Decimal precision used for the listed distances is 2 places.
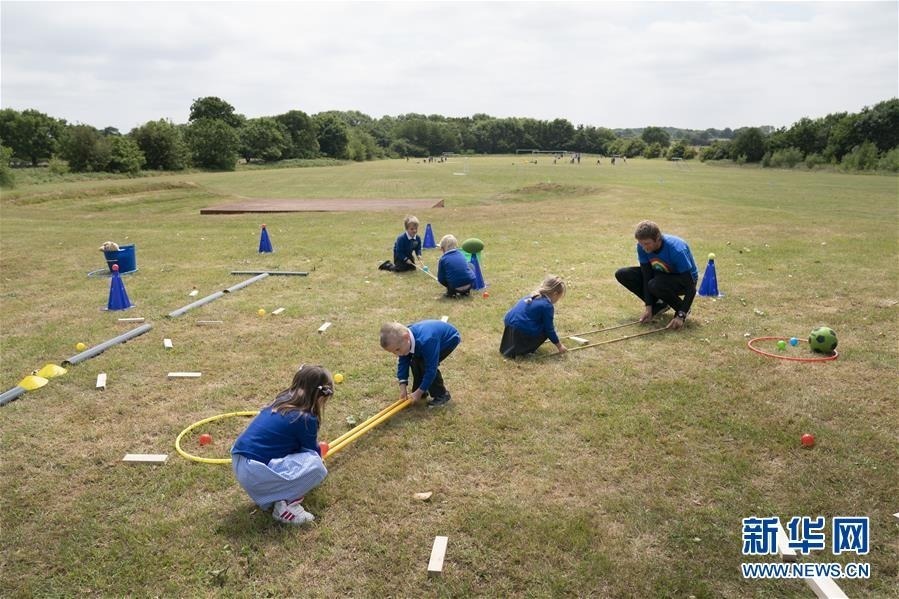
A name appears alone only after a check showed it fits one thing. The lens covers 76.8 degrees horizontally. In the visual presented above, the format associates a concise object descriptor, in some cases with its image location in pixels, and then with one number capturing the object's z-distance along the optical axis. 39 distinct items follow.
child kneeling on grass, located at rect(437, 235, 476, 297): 9.83
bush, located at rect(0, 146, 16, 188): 39.54
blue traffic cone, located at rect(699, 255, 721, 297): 9.80
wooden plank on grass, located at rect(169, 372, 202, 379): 6.88
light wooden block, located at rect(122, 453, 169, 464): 5.09
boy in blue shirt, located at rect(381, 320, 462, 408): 5.45
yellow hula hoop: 4.99
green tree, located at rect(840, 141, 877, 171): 59.06
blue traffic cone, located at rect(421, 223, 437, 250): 15.25
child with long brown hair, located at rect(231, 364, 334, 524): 4.20
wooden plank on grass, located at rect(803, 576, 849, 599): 3.46
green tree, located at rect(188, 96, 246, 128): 105.75
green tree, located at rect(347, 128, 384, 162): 119.00
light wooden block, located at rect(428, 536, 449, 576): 3.72
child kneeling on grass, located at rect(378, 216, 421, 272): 12.05
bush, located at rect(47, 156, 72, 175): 54.09
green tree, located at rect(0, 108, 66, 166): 76.31
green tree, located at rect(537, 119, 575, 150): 162.50
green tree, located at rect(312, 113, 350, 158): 117.44
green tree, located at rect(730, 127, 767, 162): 81.38
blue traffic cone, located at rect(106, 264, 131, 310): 9.73
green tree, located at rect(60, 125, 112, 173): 57.59
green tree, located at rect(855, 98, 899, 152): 69.56
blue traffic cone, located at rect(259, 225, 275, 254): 14.66
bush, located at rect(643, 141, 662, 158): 121.86
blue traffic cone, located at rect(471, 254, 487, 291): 10.62
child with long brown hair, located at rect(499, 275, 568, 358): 7.09
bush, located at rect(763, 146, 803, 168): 69.38
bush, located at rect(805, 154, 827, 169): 66.06
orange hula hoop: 6.97
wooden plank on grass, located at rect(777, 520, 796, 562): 3.78
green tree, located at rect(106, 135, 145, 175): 60.25
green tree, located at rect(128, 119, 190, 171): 67.19
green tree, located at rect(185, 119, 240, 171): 77.31
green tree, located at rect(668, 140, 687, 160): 106.56
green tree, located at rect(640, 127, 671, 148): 150.62
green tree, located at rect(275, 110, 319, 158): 109.94
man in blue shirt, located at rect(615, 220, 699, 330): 8.11
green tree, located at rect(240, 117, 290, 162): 96.12
